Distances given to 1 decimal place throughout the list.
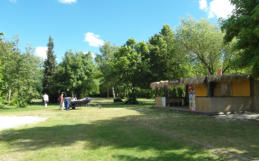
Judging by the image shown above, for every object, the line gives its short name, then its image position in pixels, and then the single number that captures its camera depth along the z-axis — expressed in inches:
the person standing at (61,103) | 813.9
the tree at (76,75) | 1273.4
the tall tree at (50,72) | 1385.3
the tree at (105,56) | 2178.6
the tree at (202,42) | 925.2
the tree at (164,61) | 1110.2
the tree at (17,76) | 975.2
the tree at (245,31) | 334.0
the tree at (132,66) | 1145.4
